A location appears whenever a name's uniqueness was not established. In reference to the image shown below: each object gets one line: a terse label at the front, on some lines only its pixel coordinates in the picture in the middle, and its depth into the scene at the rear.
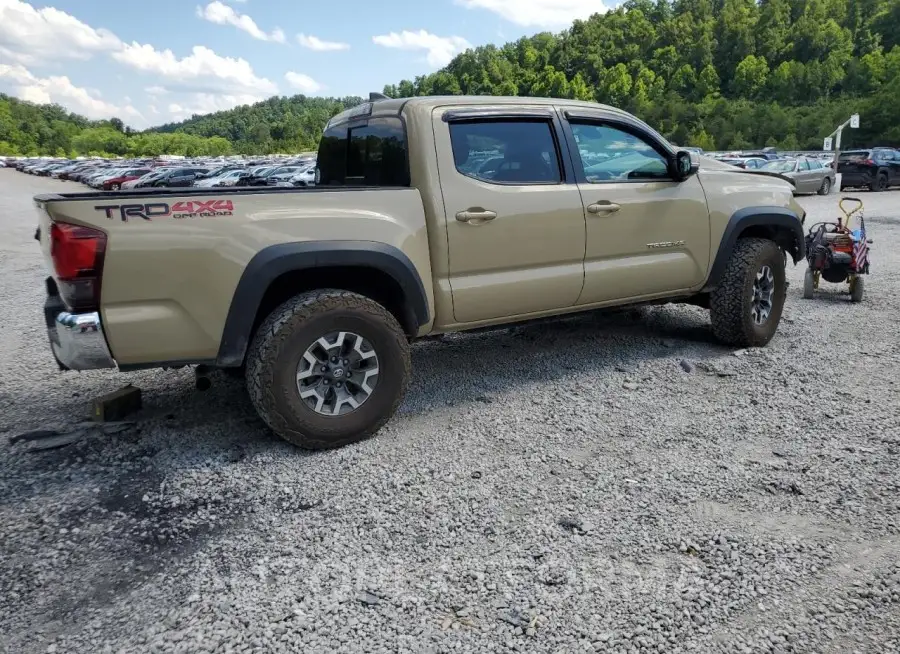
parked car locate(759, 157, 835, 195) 22.69
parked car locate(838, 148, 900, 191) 24.00
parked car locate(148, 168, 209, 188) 32.41
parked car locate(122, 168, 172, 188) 34.60
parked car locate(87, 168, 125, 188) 43.64
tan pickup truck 3.37
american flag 7.01
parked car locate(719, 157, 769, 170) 23.62
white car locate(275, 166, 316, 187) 28.30
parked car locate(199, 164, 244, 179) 37.38
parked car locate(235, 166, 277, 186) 29.25
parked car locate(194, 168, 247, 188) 33.13
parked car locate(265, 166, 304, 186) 29.44
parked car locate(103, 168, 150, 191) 39.07
